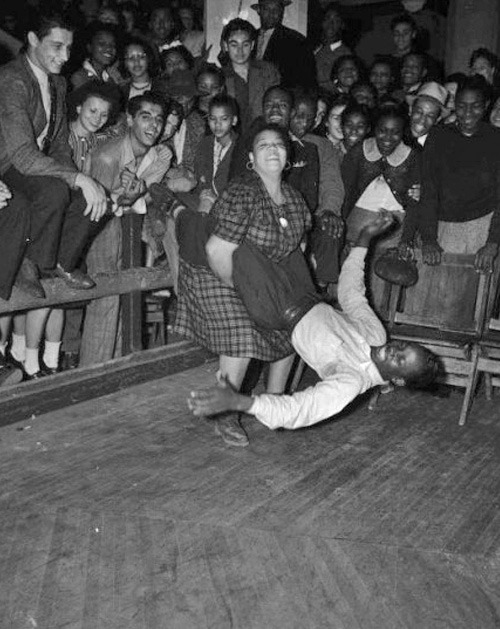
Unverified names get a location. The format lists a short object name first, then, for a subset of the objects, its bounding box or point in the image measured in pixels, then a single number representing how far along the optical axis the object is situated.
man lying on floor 2.88
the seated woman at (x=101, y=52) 5.90
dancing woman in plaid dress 3.72
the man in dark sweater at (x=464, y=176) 5.20
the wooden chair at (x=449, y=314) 4.94
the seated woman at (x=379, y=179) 5.49
